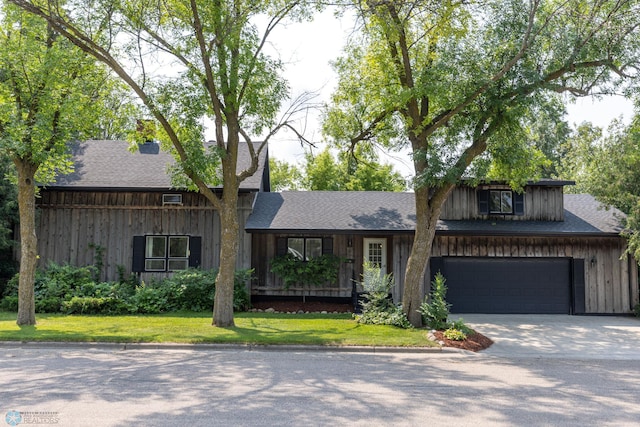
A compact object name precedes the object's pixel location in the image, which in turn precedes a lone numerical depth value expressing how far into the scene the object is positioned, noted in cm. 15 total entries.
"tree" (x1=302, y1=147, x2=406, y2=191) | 3231
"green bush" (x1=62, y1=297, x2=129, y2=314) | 1459
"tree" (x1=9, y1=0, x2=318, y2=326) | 1197
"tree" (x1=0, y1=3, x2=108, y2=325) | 1186
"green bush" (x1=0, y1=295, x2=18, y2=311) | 1510
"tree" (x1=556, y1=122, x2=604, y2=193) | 3120
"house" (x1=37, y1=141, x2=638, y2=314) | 1658
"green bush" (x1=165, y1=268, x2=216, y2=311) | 1556
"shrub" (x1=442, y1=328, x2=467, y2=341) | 1101
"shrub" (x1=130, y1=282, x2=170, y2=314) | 1495
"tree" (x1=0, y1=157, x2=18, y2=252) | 1606
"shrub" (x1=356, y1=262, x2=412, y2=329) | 1324
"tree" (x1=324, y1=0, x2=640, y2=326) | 1168
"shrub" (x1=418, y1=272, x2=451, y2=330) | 1221
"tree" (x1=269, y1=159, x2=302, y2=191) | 4112
